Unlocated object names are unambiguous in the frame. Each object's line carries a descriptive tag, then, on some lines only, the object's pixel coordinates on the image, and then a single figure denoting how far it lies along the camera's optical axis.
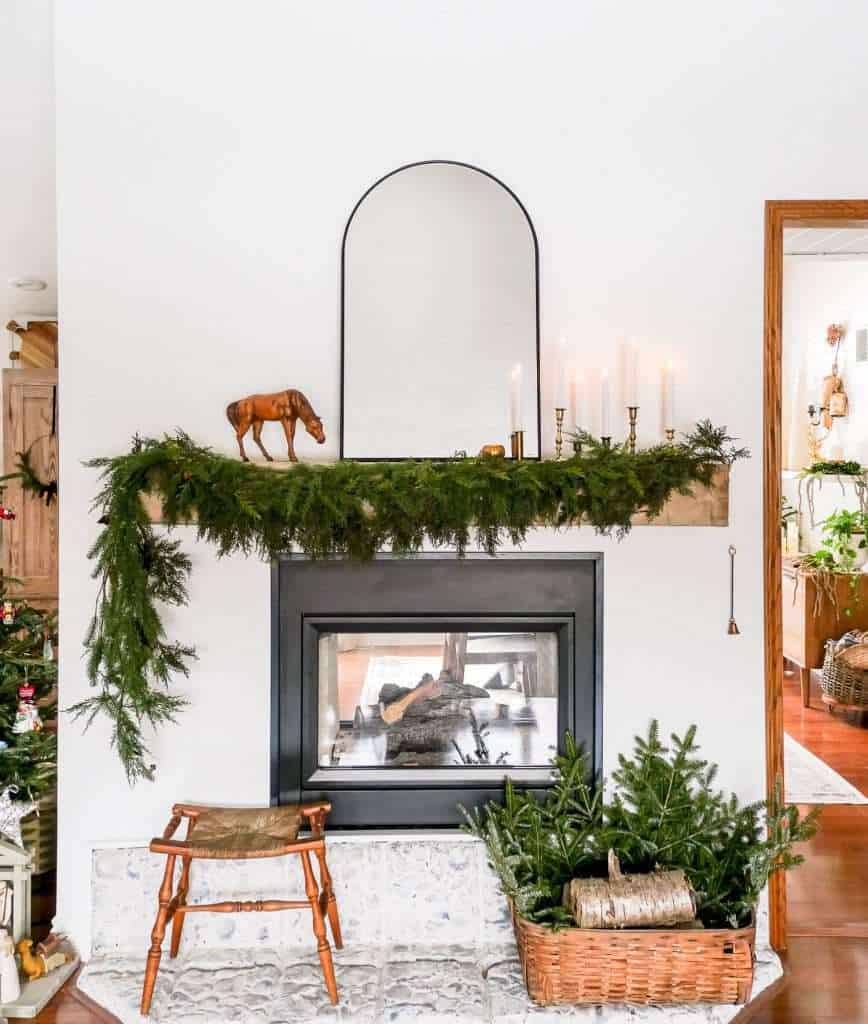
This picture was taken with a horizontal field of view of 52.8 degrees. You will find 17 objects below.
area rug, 3.65
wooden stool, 2.18
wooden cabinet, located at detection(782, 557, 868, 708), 4.94
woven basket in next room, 4.59
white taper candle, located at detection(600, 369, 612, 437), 2.55
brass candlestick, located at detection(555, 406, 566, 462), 2.47
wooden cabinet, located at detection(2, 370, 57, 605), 4.66
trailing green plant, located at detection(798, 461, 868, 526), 5.30
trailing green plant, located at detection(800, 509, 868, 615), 4.94
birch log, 2.19
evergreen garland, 2.26
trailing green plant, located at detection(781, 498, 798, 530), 5.65
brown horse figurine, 2.43
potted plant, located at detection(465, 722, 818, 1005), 2.18
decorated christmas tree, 2.56
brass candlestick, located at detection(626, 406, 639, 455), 2.41
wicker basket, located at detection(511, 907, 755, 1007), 2.18
